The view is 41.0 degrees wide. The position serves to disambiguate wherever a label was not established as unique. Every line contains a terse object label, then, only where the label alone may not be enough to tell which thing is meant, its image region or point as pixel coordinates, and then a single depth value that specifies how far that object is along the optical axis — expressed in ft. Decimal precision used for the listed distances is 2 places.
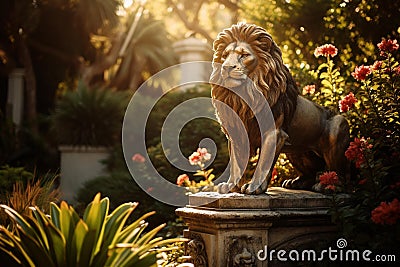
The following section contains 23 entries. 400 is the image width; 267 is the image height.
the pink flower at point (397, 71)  15.26
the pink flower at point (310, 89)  18.12
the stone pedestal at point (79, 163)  36.01
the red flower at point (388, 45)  15.14
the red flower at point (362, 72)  15.06
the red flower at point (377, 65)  15.44
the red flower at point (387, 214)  11.74
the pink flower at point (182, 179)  19.54
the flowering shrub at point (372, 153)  12.51
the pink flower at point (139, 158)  26.50
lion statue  13.90
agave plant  10.30
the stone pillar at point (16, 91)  52.06
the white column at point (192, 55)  39.60
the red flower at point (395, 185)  13.01
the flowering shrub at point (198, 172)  18.99
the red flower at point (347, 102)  15.21
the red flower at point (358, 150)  13.37
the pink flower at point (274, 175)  18.16
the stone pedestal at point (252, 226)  12.98
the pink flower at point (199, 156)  18.98
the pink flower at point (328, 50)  17.31
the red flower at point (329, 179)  13.20
